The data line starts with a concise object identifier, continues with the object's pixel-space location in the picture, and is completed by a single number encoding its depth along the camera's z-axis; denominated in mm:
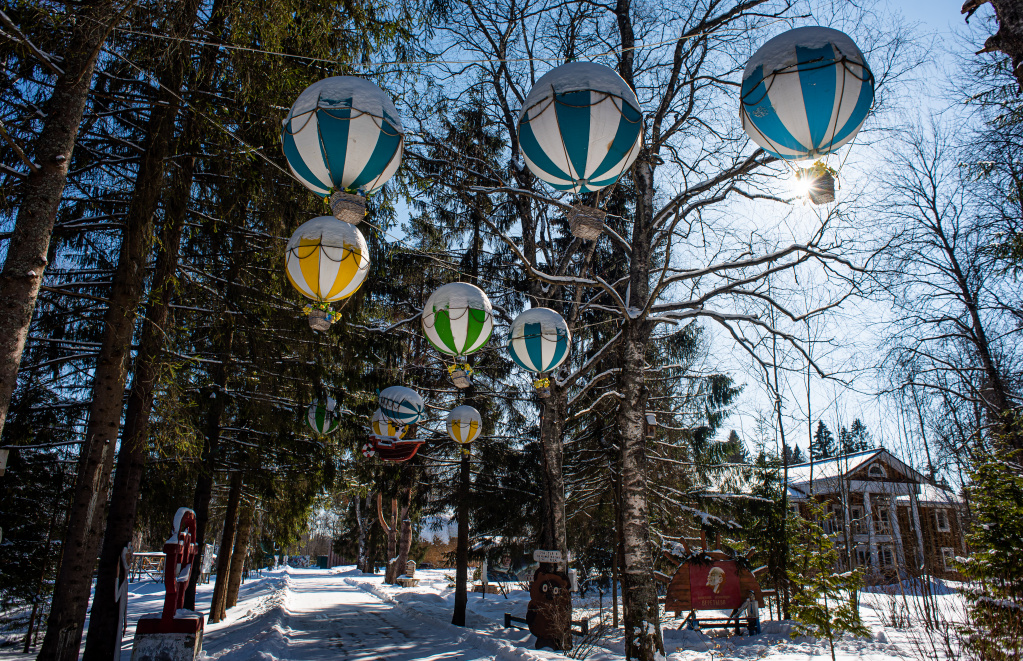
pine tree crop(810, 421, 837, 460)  42847
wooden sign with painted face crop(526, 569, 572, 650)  9328
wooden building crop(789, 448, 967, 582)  21031
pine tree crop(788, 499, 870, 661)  8227
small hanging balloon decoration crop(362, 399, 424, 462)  9555
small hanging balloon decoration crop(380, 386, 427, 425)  9531
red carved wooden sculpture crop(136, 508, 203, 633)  5754
